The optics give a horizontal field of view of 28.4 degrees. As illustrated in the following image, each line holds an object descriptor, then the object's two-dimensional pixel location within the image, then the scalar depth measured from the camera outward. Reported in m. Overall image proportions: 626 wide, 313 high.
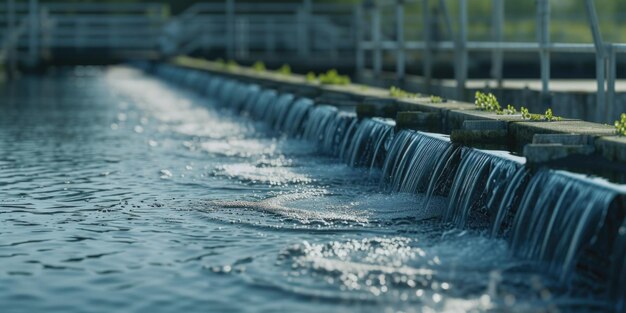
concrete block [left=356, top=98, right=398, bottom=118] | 17.38
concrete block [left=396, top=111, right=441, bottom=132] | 14.96
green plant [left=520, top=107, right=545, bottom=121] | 12.57
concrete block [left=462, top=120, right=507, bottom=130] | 12.62
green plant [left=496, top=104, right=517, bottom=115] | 13.55
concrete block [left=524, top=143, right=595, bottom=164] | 10.30
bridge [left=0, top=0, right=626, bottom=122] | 20.30
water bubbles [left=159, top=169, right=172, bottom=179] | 15.26
